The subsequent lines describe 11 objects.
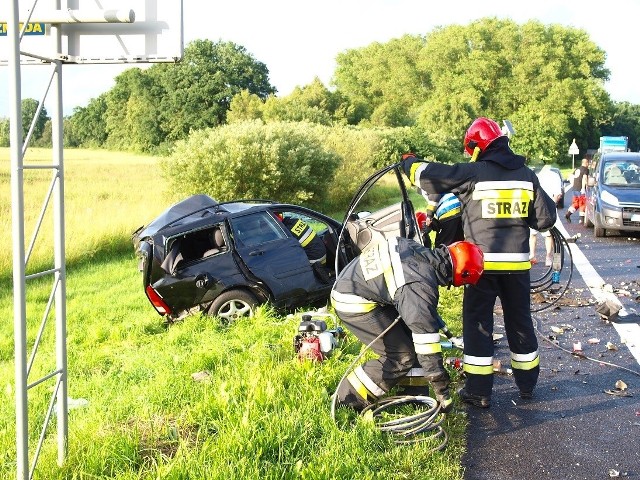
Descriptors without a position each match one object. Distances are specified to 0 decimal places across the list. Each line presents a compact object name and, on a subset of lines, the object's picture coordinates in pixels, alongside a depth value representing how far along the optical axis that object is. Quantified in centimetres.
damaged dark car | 758
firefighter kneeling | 434
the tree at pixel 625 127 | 8862
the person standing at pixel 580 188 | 1803
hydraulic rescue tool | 582
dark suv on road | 1438
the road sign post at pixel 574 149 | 4582
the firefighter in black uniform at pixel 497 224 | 549
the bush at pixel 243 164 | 1784
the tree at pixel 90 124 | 7650
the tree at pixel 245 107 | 4153
